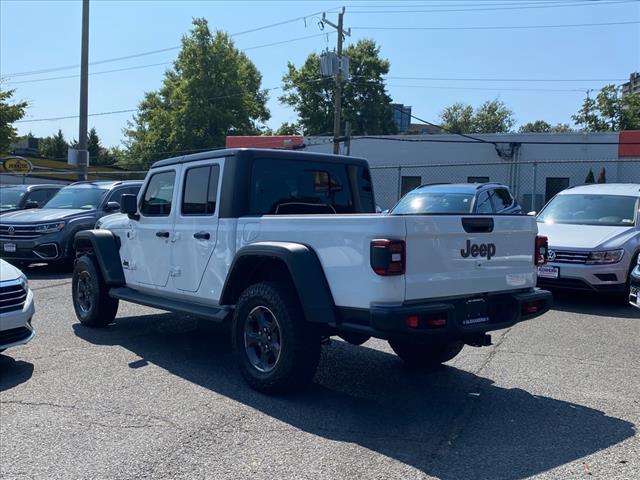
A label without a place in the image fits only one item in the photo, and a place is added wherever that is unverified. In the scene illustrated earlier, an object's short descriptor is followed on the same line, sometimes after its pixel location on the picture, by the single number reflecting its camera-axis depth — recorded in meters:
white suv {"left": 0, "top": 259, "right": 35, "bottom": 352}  5.92
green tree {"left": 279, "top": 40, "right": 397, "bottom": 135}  57.72
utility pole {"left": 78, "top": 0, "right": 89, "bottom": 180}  19.90
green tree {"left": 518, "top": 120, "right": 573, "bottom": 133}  86.66
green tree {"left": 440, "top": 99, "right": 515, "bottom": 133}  80.06
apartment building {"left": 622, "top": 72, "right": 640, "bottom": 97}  66.79
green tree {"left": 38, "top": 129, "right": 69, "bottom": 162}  77.00
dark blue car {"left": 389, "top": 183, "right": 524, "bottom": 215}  12.20
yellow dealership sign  21.80
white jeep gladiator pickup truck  4.48
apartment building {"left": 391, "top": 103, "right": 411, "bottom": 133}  60.91
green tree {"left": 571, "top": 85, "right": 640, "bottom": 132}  51.23
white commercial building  26.31
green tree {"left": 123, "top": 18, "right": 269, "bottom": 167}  51.44
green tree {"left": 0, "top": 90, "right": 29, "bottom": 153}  23.80
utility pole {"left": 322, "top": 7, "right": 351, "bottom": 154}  29.75
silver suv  9.27
